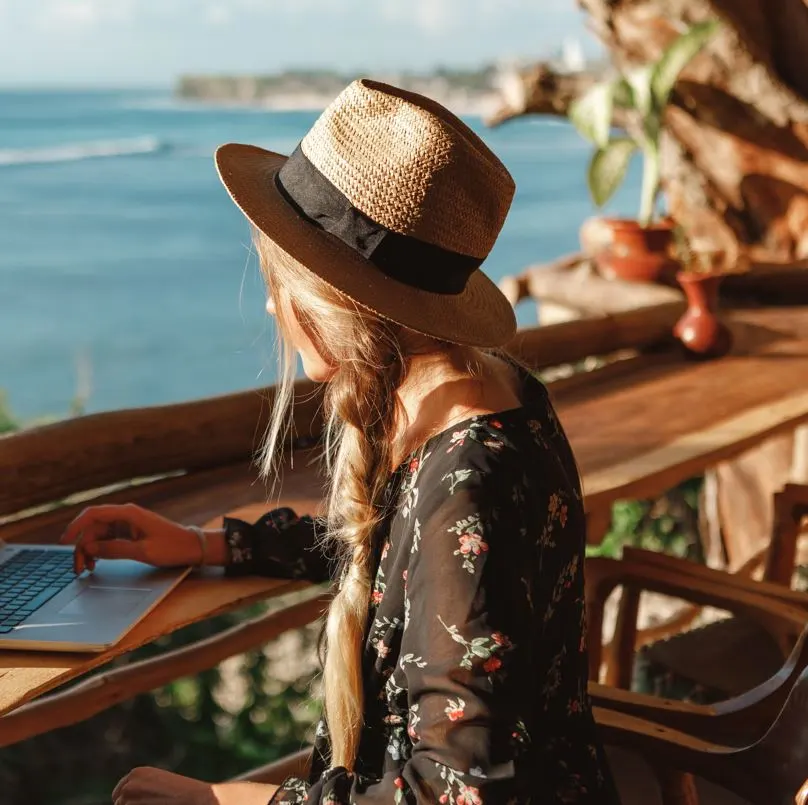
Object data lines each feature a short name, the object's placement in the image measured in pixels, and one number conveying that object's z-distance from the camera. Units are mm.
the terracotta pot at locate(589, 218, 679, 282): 4016
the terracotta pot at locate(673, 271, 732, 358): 2969
